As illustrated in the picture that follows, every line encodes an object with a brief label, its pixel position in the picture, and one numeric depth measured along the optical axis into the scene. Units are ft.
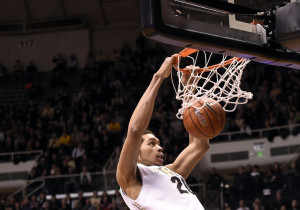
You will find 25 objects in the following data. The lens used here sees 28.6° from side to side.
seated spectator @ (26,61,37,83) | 62.08
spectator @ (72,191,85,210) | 38.36
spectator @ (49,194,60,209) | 38.79
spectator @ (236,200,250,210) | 34.03
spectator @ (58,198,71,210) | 38.55
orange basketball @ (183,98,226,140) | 12.57
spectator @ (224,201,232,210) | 33.84
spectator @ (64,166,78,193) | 39.96
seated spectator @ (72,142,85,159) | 45.09
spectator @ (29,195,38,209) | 39.17
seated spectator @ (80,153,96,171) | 42.59
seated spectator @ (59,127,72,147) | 47.96
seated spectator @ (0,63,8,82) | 63.31
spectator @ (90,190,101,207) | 38.12
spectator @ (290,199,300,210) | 32.72
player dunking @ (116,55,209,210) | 11.59
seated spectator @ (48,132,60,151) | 47.76
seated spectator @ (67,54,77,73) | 62.80
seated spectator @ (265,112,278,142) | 41.75
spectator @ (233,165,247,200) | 35.01
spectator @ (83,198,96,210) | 37.61
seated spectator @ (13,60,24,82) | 62.49
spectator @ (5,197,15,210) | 40.50
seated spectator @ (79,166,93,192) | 39.91
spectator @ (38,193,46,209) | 39.09
